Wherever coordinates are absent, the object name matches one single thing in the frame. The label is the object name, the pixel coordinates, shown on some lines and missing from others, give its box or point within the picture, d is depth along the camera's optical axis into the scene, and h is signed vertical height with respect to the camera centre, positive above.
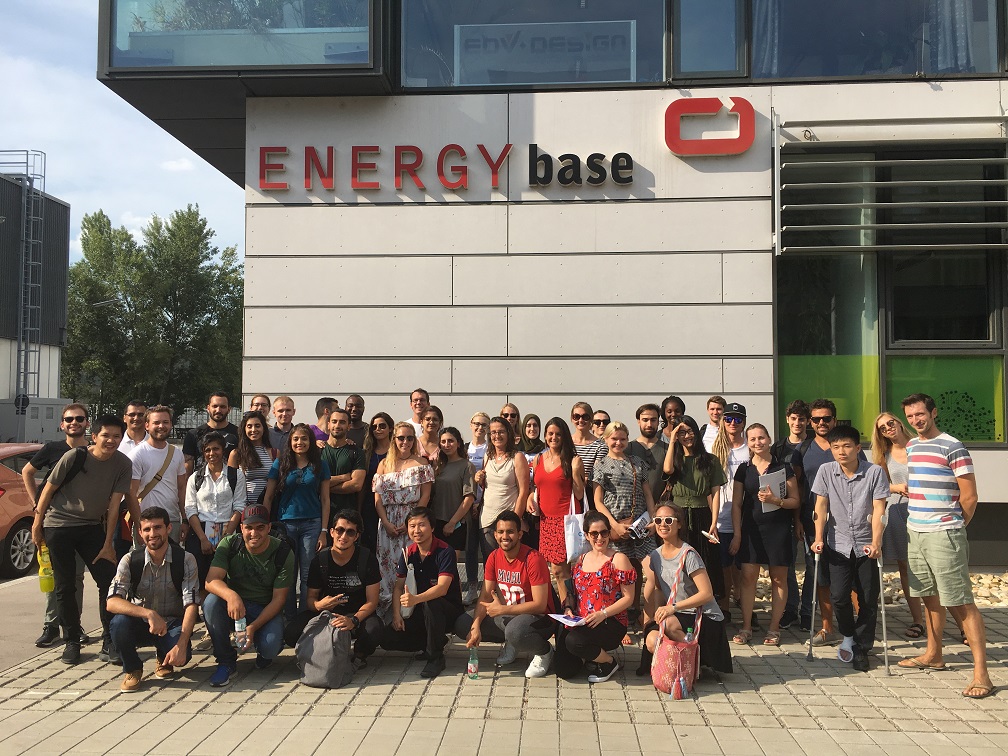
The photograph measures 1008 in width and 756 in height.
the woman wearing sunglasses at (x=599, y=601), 6.00 -1.37
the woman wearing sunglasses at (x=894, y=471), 6.82 -0.53
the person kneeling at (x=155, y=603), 5.85 -1.37
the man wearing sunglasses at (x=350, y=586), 6.25 -1.31
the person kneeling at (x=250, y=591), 6.04 -1.33
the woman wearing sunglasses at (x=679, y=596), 5.99 -1.32
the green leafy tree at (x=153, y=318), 48.53 +4.20
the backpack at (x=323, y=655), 5.84 -1.67
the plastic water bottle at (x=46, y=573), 6.75 -1.33
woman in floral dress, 7.11 -0.70
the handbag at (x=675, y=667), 5.68 -1.69
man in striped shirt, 5.92 -0.78
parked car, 10.16 -1.38
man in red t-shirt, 6.15 -1.40
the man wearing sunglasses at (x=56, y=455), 6.78 -0.45
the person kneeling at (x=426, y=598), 6.26 -1.40
